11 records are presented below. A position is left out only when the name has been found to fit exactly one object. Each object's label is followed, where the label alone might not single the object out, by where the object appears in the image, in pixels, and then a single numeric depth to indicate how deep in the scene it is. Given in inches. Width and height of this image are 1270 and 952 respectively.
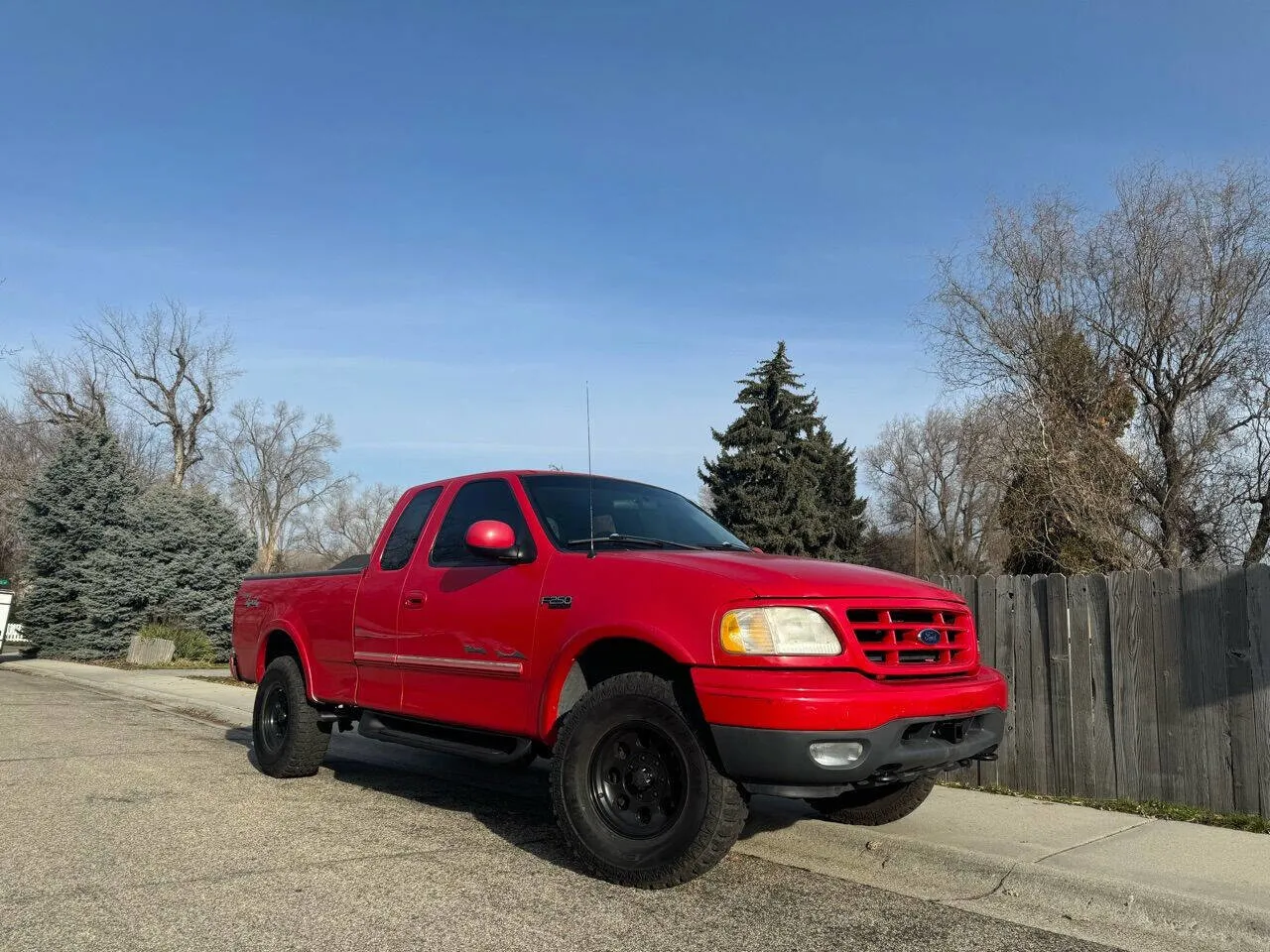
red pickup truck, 160.9
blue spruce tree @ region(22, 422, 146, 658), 887.1
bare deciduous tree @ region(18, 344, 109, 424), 1640.0
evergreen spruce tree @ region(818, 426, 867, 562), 1802.4
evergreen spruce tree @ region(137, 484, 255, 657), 887.1
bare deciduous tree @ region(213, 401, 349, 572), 2586.1
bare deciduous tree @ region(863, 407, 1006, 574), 2103.8
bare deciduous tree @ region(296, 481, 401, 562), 3253.0
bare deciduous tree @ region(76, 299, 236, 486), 1724.9
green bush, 803.4
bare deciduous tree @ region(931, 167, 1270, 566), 761.0
